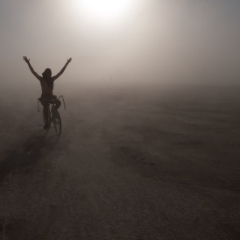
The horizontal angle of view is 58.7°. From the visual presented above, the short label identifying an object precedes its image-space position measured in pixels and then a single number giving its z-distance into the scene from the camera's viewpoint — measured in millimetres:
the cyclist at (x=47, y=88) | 7309
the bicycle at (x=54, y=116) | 7484
